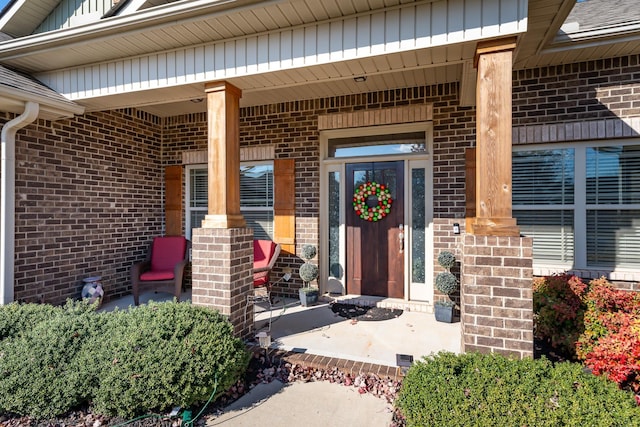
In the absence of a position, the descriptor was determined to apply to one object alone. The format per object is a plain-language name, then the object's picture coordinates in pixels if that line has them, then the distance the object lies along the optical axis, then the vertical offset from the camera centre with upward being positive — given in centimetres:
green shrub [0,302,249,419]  217 -105
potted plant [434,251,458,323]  375 -89
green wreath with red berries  452 +21
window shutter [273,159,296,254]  482 +18
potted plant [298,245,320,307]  442 -89
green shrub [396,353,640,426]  162 -99
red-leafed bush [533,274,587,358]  257 -82
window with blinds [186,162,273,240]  512 +33
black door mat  394 -124
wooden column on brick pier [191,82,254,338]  303 -17
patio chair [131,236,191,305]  454 -76
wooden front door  450 -32
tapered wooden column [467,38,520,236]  234 +53
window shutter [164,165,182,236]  557 +30
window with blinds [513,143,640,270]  360 +13
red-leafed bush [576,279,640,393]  209 -86
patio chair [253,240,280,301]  435 -64
